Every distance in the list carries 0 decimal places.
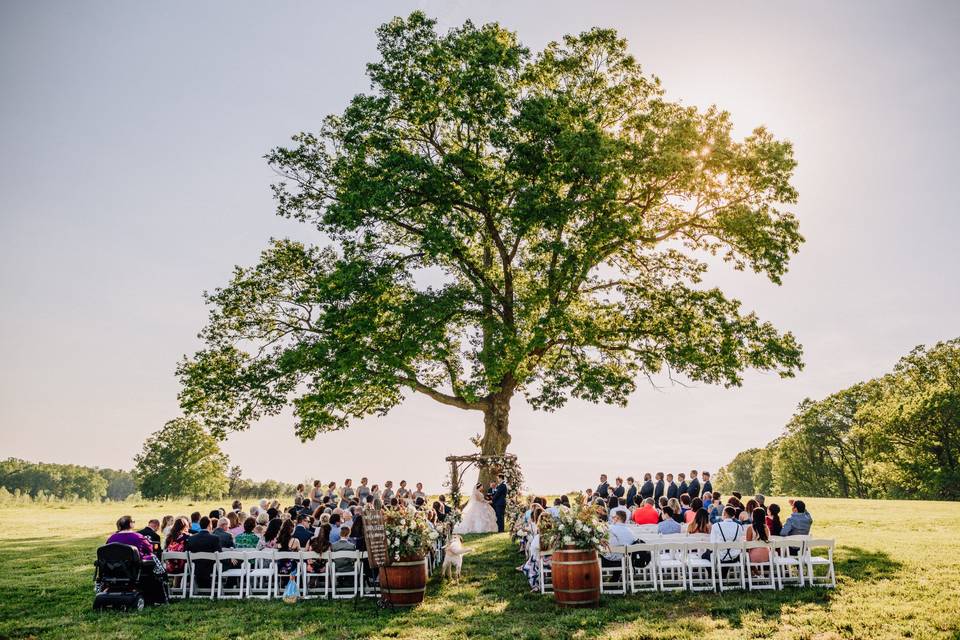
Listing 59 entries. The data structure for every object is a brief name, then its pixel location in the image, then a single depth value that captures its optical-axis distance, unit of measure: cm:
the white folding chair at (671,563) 1245
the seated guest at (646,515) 1684
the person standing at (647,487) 2342
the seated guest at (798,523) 1359
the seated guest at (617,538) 1313
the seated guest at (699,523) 1449
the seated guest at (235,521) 1570
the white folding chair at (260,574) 1309
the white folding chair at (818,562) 1248
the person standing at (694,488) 2251
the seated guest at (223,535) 1380
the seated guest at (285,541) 1381
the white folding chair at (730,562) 1256
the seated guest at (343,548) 1349
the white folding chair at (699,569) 1250
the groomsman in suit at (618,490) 2327
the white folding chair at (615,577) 1263
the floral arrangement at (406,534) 1236
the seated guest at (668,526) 1470
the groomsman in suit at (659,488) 2322
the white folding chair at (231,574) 1313
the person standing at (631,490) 2314
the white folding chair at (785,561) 1262
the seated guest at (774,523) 1441
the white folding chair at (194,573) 1323
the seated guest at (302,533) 1398
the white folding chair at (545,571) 1275
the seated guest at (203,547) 1330
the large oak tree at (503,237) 2208
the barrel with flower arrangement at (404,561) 1227
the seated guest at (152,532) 1312
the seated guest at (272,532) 1502
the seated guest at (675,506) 1632
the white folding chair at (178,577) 1323
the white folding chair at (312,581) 1304
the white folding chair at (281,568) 1311
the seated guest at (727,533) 1289
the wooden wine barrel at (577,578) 1157
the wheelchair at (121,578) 1202
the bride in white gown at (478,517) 2272
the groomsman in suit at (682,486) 2270
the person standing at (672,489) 2273
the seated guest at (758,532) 1291
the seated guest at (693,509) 1475
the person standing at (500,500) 2323
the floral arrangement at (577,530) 1156
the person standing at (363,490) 2333
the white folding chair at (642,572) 1253
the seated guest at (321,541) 1320
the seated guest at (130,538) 1227
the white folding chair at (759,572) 1256
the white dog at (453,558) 1441
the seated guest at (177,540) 1370
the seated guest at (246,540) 1400
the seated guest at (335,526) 1405
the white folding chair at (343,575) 1305
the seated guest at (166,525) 1535
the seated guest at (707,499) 1796
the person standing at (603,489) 2353
